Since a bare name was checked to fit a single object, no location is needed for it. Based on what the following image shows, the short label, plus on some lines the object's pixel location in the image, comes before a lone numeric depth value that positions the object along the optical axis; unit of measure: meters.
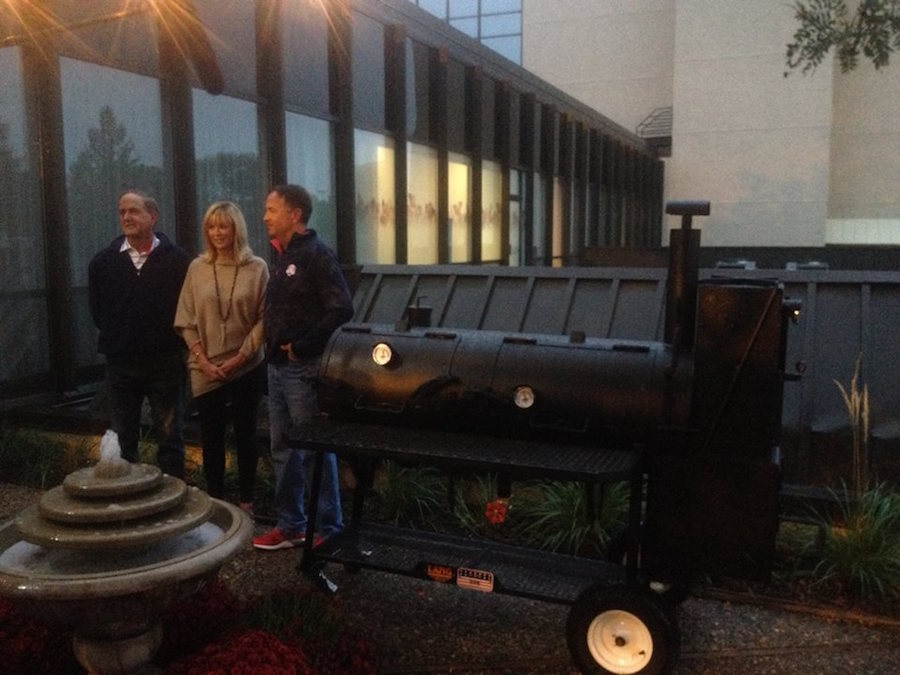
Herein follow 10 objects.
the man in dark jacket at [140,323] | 5.27
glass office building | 8.06
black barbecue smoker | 3.52
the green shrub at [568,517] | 5.02
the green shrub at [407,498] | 5.63
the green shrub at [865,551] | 4.45
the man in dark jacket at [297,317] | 4.62
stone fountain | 2.54
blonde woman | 5.06
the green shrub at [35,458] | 6.70
